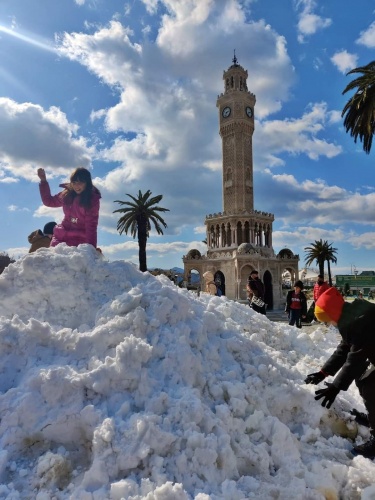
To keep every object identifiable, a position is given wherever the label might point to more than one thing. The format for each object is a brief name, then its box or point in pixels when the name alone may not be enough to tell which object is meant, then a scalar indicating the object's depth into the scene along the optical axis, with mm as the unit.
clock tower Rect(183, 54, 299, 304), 36125
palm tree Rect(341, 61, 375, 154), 14336
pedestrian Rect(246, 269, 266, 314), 8680
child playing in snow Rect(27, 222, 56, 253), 8227
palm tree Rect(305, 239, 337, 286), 38031
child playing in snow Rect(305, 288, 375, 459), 3322
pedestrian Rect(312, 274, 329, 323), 8545
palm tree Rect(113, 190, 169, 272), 23781
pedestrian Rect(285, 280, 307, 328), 9375
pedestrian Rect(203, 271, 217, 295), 8945
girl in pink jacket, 6313
